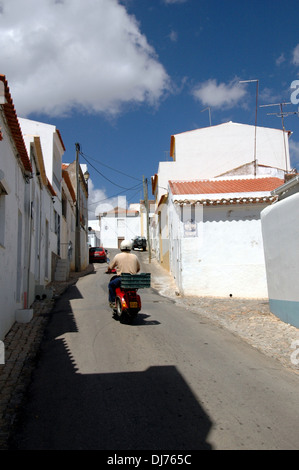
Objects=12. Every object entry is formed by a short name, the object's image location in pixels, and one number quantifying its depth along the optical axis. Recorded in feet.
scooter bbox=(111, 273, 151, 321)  27.02
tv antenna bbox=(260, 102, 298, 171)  64.80
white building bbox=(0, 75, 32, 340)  22.88
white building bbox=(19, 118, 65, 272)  58.95
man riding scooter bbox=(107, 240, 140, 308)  29.35
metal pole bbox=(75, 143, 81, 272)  79.78
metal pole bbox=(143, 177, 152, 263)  103.24
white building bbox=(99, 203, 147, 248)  187.42
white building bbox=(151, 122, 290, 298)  46.65
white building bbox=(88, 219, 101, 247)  179.32
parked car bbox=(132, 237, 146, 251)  138.31
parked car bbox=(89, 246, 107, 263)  110.01
